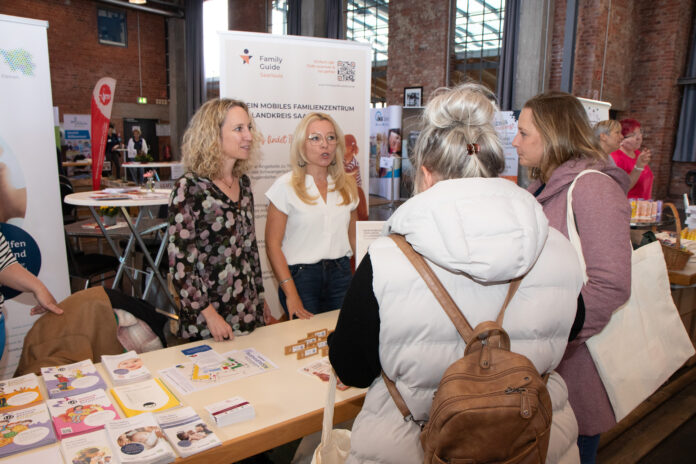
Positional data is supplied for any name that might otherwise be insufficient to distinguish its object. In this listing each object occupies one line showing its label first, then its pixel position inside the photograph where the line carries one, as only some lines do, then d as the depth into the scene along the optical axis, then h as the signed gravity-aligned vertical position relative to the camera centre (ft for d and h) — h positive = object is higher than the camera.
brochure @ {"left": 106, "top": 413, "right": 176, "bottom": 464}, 3.35 -2.15
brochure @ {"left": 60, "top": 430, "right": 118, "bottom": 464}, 3.34 -2.18
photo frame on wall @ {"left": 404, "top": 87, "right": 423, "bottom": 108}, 34.45 +3.54
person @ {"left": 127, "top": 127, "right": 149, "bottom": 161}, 39.19 -0.45
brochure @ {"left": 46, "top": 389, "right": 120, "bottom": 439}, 3.70 -2.18
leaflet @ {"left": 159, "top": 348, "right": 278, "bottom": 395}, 4.51 -2.23
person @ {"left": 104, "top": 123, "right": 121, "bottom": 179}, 37.37 -0.84
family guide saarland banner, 9.99 +1.21
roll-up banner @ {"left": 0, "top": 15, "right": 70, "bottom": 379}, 9.18 -0.56
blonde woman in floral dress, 5.76 -1.07
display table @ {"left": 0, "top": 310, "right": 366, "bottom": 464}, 3.77 -2.25
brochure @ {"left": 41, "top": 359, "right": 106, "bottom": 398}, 4.24 -2.18
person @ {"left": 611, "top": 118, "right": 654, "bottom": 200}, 13.44 -0.05
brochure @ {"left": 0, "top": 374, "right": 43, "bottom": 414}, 4.00 -2.17
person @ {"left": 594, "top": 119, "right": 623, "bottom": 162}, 12.45 +0.48
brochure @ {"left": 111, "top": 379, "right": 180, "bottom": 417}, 4.02 -2.20
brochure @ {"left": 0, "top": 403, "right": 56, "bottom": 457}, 3.46 -2.16
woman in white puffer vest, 2.67 -0.79
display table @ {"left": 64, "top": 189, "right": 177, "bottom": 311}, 11.37 -2.25
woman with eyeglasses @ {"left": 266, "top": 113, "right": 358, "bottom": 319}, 7.43 -1.23
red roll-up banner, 18.74 +1.12
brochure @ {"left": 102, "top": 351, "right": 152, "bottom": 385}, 4.47 -2.18
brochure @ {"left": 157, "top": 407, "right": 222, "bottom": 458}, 3.55 -2.20
